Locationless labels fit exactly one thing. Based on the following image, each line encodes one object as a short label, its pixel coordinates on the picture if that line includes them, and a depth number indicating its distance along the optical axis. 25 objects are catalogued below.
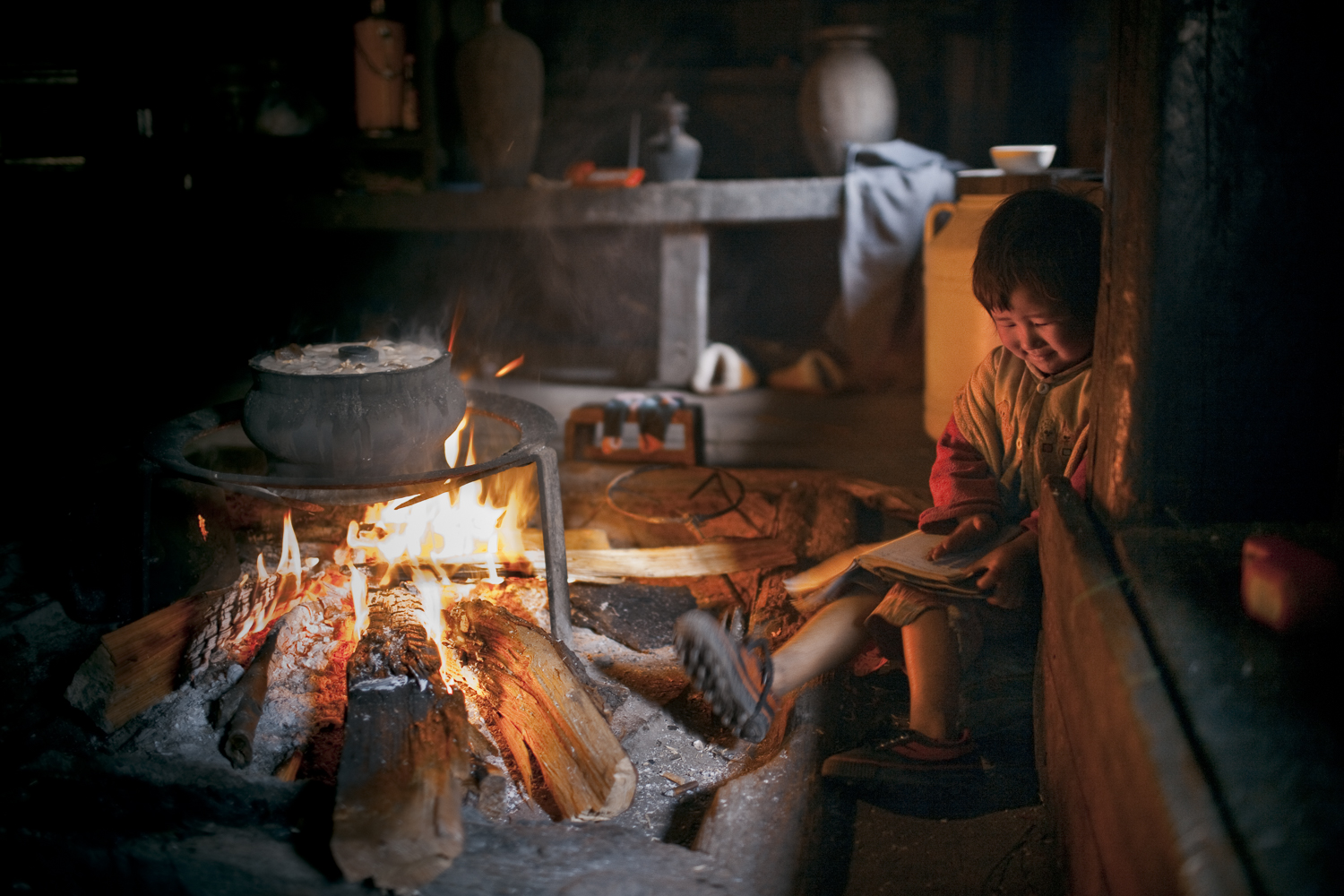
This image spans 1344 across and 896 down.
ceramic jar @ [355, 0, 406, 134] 5.71
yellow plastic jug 4.17
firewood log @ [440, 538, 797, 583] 3.48
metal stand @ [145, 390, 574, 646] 2.51
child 2.38
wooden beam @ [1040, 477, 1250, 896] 1.29
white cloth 5.52
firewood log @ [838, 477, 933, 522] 3.79
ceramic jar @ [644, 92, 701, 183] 5.71
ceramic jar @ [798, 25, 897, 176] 5.80
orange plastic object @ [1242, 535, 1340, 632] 1.63
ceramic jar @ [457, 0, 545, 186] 5.74
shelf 5.58
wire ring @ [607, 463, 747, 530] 4.01
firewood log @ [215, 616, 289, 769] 2.34
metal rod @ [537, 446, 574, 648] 2.77
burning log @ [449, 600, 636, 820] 2.18
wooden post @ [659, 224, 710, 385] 5.70
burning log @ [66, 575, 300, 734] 2.51
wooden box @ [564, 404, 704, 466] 4.59
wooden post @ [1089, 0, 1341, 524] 1.84
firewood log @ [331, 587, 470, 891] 1.85
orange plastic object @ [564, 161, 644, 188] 5.69
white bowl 4.14
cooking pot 2.55
